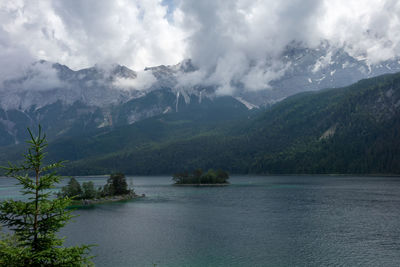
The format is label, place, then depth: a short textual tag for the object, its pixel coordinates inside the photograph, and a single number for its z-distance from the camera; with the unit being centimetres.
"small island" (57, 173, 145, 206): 16150
